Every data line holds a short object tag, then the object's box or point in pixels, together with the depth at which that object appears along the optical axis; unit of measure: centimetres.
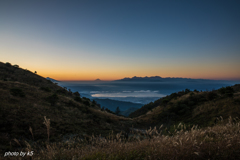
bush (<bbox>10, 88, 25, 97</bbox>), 1355
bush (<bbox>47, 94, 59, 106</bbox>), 1620
